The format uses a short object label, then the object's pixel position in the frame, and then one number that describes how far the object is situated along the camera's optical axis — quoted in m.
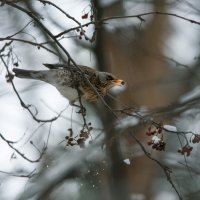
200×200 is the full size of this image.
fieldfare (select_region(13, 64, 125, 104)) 7.35
